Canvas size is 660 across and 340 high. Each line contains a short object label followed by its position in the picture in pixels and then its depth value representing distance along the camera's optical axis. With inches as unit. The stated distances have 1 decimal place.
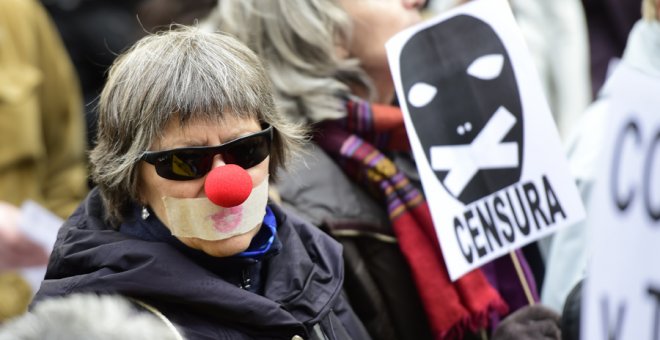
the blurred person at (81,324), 126.6
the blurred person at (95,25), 364.2
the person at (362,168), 243.1
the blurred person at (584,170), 245.1
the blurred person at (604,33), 398.9
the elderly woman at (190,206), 179.2
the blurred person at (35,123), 300.5
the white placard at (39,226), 224.8
